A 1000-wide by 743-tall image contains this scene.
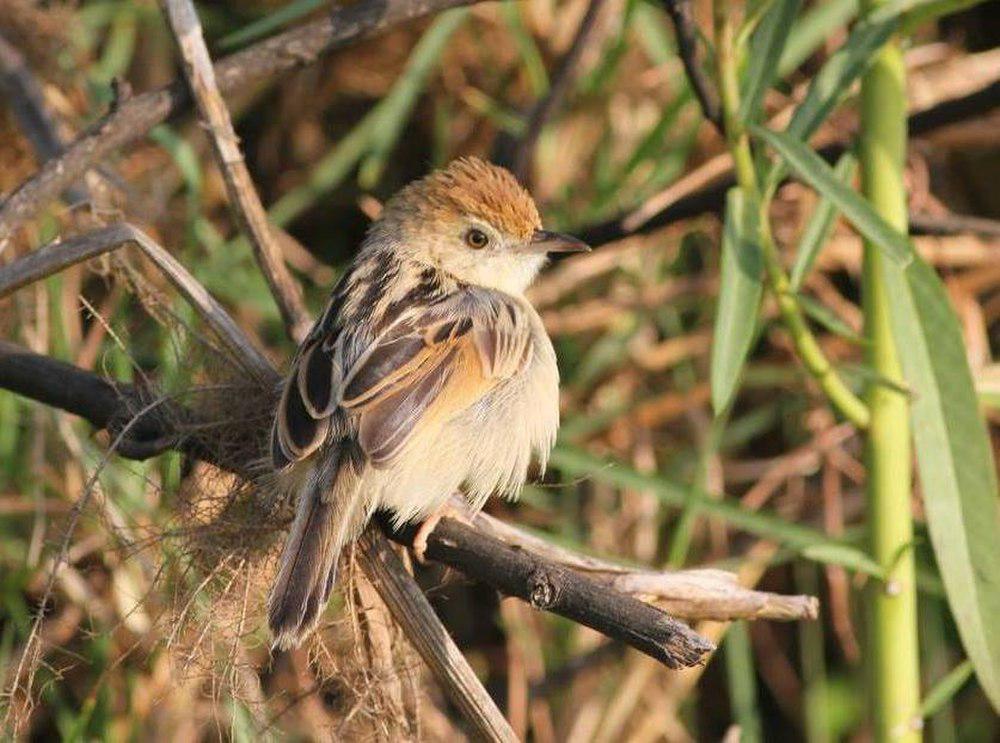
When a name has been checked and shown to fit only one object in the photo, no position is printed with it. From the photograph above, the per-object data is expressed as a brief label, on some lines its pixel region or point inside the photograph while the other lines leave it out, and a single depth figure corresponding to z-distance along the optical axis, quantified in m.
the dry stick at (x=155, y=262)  5.36
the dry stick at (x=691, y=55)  6.59
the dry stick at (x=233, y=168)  6.25
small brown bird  5.30
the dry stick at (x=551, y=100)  9.20
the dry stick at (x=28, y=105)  8.31
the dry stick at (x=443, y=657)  5.05
